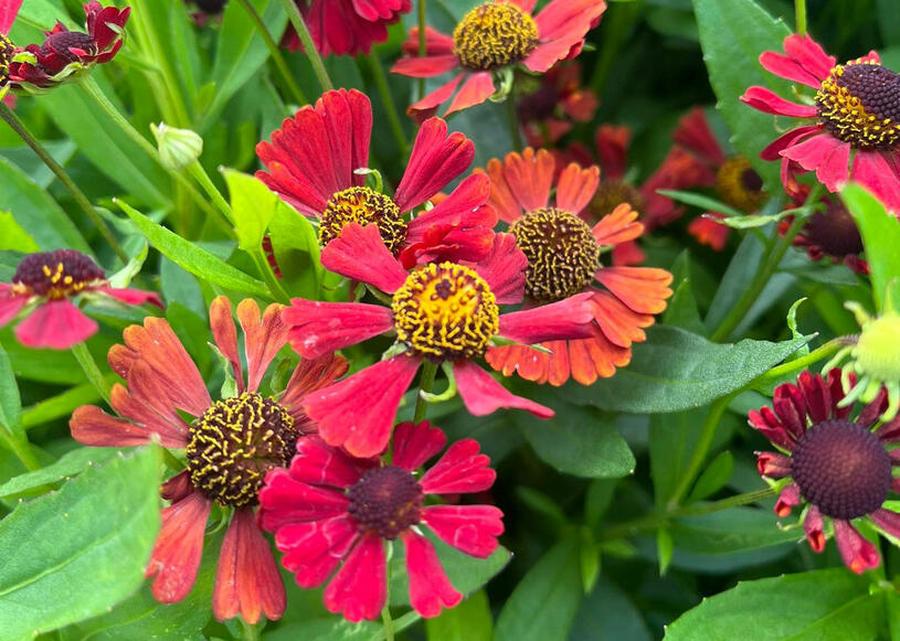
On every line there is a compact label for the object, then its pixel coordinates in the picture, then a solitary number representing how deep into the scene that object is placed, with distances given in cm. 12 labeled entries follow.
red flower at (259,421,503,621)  31
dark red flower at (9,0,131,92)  34
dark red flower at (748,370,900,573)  32
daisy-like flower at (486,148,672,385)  36
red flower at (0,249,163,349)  30
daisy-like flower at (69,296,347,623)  32
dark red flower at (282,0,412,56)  39
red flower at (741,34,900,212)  36
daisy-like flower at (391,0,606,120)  39
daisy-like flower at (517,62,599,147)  49
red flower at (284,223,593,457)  31
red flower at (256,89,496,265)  34
